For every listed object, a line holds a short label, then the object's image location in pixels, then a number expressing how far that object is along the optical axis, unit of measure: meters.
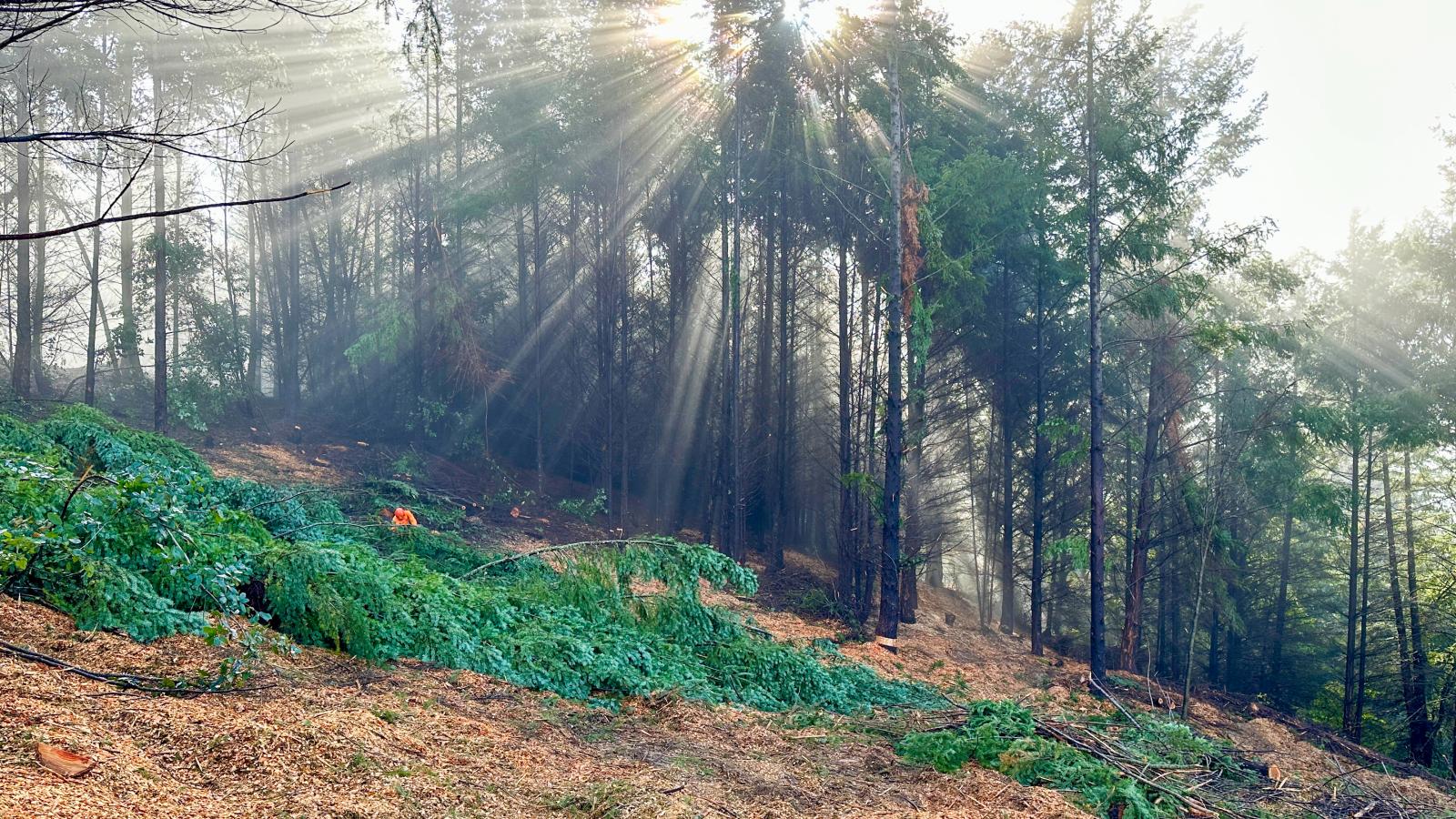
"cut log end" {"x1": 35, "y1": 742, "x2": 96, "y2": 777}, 3.31
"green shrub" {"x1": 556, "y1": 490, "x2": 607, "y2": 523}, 21.27
